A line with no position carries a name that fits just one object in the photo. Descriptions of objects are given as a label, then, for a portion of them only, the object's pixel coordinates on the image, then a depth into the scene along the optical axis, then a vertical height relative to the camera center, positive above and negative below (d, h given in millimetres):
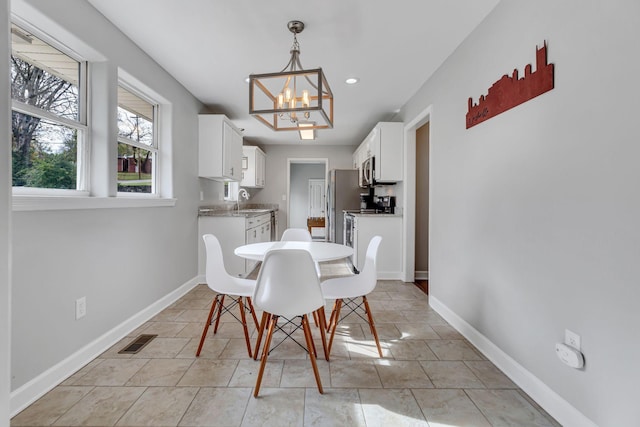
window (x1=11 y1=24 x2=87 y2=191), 1702 +527
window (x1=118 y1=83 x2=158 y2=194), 2646 +552
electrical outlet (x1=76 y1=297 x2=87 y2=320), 1972 -662
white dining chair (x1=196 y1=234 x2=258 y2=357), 2147 -554
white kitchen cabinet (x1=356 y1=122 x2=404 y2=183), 4152 +763
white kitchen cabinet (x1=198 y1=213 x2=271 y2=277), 3994 -392
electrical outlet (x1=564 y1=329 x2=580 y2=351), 1416 -599
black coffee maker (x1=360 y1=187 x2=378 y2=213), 5555 +109
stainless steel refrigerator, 5629 +214
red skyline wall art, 1614 +698
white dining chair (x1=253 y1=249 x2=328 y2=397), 1640 -438
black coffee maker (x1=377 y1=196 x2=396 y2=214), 4727 +50
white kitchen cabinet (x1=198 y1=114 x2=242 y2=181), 3990 +774
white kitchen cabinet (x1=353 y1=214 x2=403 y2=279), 4148 -421
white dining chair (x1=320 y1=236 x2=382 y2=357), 2125 -566
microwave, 4527 +543
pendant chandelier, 1854 +656
